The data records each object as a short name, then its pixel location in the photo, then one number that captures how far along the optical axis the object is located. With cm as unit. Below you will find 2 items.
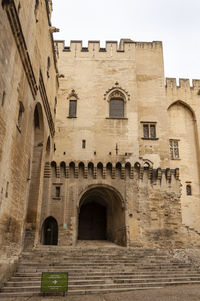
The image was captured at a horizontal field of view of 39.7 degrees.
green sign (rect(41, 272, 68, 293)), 835
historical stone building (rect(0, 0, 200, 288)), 1037
